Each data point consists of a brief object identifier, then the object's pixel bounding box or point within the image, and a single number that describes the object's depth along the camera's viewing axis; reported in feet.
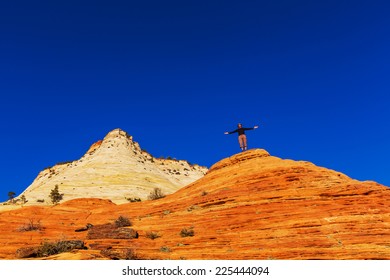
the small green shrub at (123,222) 71.36
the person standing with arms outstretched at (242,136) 96.89
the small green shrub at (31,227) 70.59
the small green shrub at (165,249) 52.59
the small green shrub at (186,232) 59.57
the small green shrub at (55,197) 140.93
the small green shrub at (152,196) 113.58
